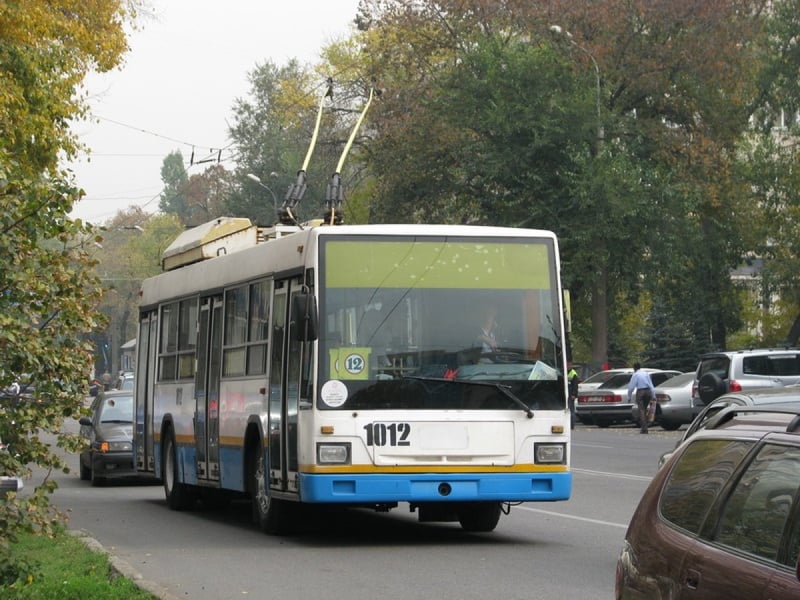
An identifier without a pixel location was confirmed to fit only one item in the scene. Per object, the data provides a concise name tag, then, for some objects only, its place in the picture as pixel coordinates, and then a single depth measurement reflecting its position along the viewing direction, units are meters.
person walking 37.75
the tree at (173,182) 181.00
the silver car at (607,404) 42.56
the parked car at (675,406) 39.25
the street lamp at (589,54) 43.56
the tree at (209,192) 102.89
